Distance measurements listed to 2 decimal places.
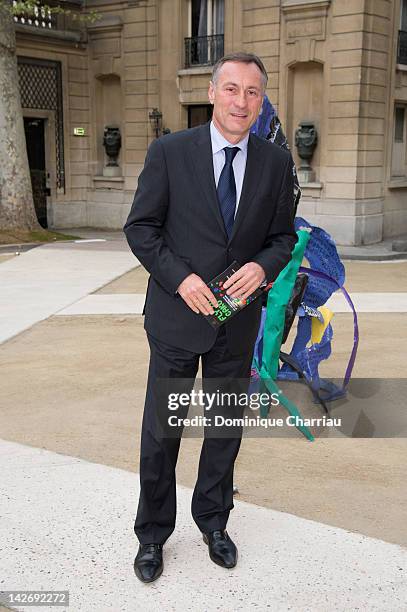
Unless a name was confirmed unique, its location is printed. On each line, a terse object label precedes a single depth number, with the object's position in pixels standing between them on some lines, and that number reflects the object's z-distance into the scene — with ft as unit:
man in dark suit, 9.32
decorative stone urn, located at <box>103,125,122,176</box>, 61.36
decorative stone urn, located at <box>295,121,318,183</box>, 50.44
